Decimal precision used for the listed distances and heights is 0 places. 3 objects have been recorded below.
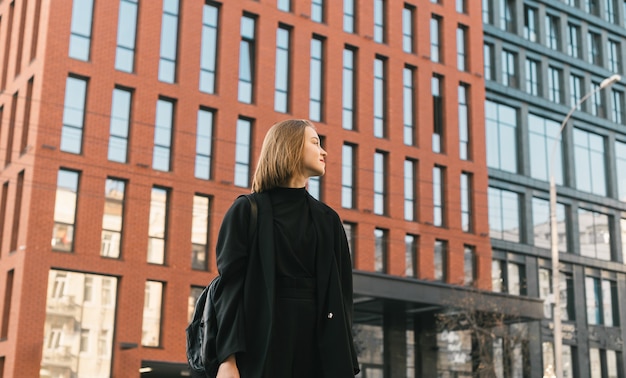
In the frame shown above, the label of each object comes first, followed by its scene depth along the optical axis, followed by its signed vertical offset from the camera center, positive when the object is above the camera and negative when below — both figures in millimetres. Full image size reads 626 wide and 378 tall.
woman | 3539 +417
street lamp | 25000 +2915
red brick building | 30828 +8675
